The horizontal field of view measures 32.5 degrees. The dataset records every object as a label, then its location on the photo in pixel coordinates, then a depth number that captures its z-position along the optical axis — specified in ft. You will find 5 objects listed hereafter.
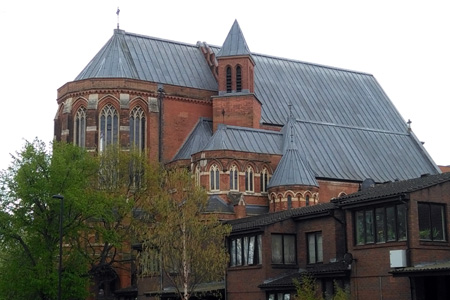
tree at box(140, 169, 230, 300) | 138.51
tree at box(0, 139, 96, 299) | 172.24
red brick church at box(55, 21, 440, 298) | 219.41
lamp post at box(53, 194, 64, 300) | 135.17
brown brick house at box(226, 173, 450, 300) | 112.16
